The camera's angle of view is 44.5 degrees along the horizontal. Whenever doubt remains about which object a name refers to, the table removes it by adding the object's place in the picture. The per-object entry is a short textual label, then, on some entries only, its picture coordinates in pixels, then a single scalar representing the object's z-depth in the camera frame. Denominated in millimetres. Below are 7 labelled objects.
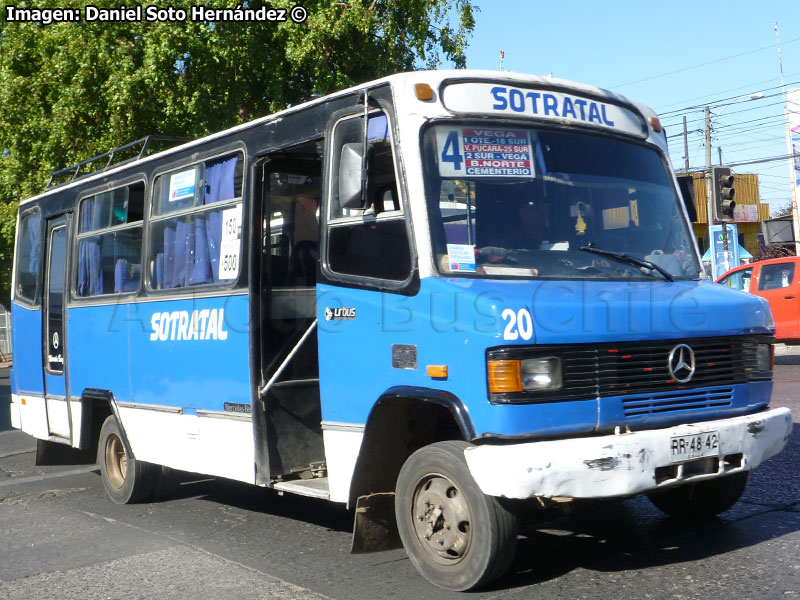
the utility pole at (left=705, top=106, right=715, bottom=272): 11991
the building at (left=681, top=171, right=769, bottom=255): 42281
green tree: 15578
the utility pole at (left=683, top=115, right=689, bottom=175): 35488
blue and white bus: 4742
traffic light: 10578
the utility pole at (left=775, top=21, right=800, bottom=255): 32062
